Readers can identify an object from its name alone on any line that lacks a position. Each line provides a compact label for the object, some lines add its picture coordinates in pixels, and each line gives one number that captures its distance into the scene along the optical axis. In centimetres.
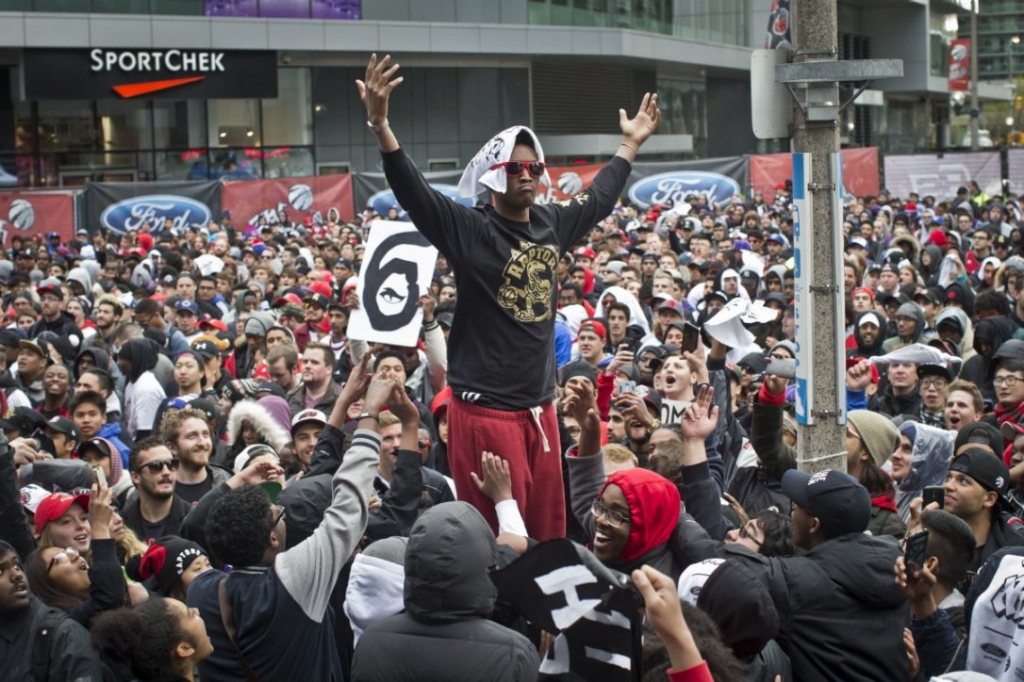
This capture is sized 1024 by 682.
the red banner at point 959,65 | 5191
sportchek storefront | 3616
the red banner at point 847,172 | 2958
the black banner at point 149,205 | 2655
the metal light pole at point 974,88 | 4655
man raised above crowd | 485
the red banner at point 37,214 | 2616
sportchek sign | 3575
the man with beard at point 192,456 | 713
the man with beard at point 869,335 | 1120
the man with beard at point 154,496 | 659
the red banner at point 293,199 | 2833
